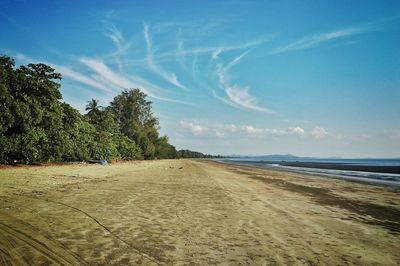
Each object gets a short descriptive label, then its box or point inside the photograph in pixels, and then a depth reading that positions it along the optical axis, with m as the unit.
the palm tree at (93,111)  52.22
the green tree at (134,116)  73.75
